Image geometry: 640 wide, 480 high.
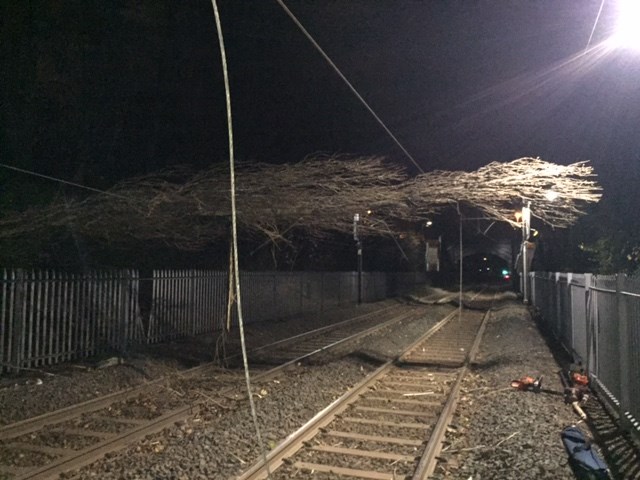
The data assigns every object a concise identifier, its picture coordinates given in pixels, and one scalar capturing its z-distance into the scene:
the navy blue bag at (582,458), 5.32
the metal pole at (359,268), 30.09
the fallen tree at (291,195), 10.71
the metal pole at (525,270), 32.38
